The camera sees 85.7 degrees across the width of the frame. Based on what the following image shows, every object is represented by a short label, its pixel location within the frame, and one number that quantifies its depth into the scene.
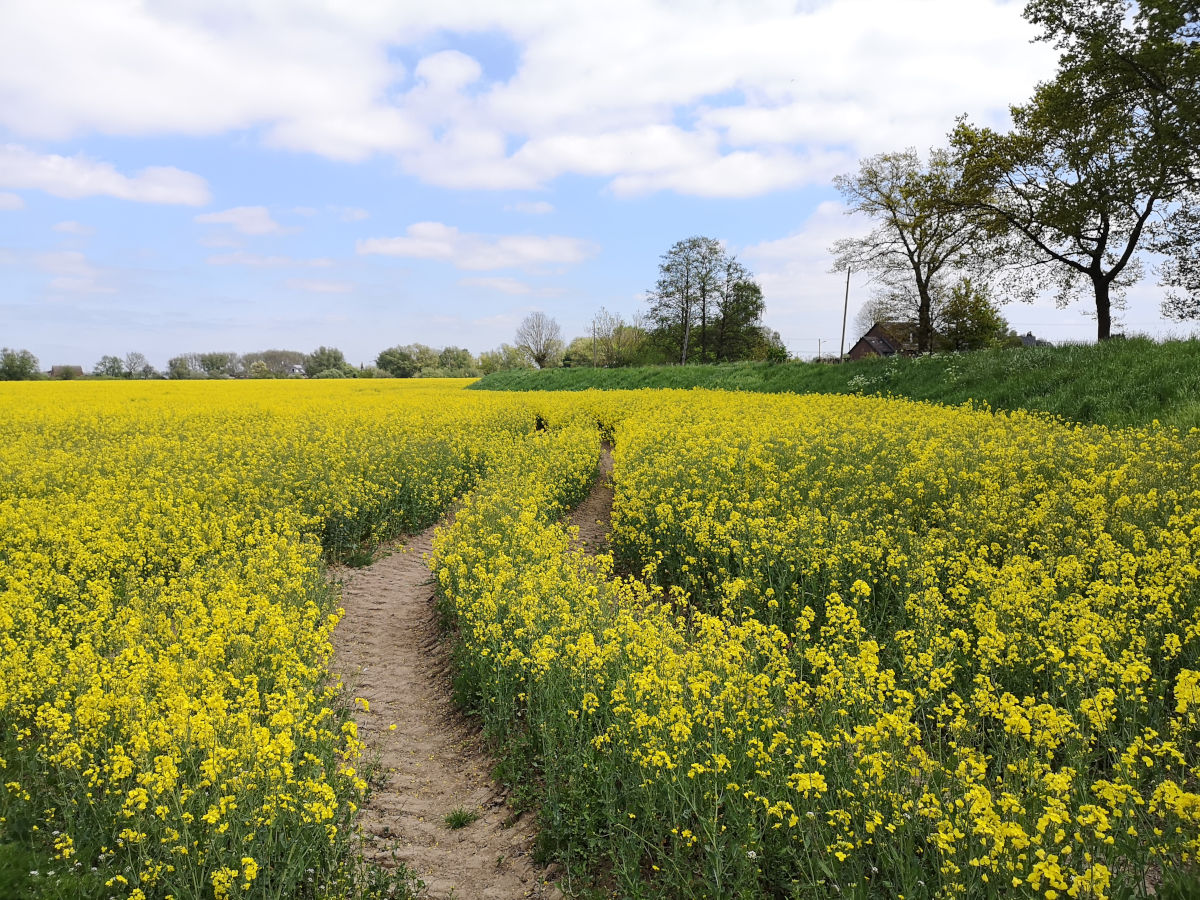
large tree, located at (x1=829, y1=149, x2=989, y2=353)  33.56
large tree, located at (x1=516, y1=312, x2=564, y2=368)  99.06
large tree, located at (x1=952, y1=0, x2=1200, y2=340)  18.67
